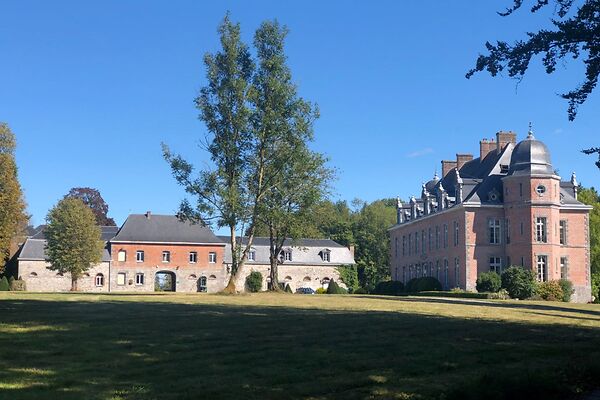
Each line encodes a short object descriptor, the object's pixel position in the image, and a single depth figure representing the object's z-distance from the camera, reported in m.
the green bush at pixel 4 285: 60.33
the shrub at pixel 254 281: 66.81
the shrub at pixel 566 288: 51.22
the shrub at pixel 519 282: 48.66
